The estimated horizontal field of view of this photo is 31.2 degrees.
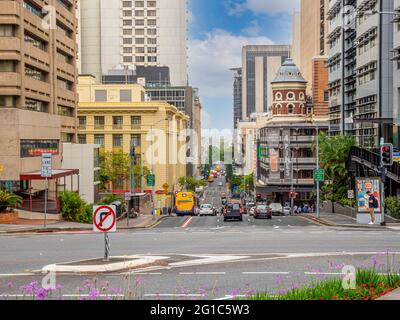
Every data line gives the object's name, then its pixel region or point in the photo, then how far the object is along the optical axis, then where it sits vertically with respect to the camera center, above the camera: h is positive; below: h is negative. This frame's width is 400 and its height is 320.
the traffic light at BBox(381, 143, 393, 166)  36.65 -0.03
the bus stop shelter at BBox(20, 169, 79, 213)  43.78 -1.43
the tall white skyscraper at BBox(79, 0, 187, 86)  162.12 +27.44
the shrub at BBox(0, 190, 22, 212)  39.52 -2.58
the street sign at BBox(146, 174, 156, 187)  62.20 -2.31
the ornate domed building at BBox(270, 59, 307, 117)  128.62 +10.96
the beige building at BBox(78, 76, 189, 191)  100.06 +3.73
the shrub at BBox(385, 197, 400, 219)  43.19 -3.22
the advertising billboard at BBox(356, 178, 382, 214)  39.66 -1.93
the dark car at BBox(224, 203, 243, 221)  53.56 -4.45
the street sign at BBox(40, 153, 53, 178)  38.03 -0.61
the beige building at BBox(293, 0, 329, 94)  132.25 +24.04
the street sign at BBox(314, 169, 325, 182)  55.50 -1.61
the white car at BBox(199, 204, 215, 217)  69.88 -5.55
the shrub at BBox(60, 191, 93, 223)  44.41 -3.40
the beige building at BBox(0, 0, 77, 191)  46.03 +5.30
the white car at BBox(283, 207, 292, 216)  82.88 -6.65
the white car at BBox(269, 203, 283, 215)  72.56 -5.68
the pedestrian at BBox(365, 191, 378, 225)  39.31 -2.77
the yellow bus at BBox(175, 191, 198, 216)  74.38 -5.27
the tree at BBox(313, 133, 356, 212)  60.47 -0.65
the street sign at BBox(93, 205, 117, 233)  18.91 -1.73
